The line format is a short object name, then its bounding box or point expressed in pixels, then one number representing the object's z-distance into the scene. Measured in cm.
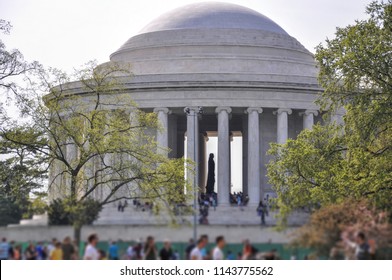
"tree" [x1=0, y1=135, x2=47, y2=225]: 7087
